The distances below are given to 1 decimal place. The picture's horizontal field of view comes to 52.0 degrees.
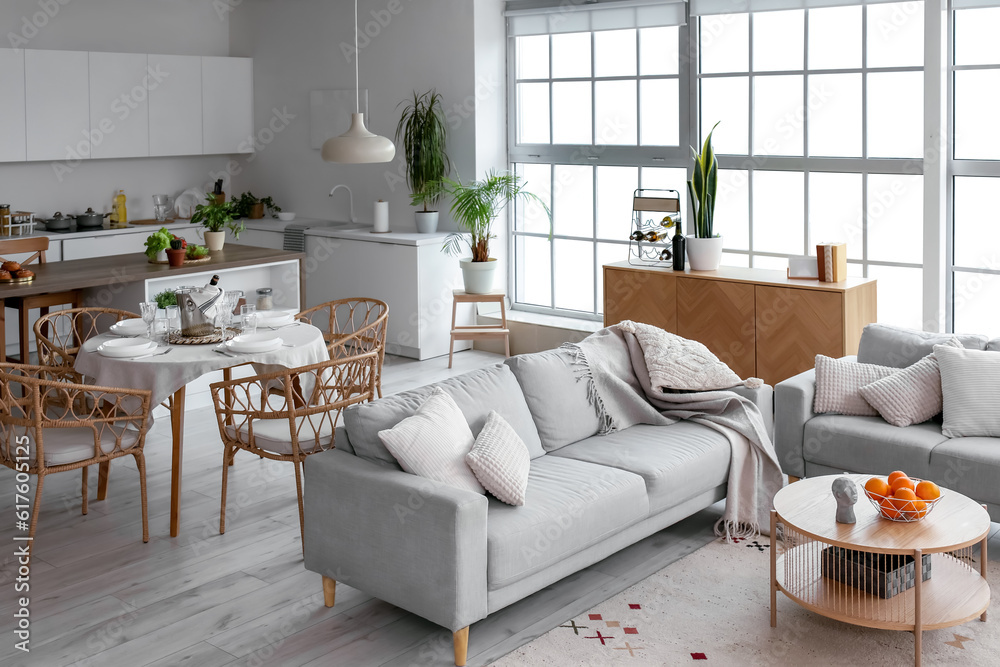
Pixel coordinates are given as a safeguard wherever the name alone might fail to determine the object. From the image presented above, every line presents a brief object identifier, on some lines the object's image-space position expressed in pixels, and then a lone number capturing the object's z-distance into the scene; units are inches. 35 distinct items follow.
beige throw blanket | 174.6
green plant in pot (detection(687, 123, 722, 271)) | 249.9
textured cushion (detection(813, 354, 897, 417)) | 181.3
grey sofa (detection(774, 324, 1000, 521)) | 161.5
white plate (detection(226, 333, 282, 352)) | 178.9
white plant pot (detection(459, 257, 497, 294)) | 293.9
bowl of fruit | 135.2
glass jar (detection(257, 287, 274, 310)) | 266.2
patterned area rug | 132.7
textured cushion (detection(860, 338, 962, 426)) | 175.3
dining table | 173.0
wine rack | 265.9
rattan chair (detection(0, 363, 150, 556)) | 162.9
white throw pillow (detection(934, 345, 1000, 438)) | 168.2
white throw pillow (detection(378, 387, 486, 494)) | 140.0
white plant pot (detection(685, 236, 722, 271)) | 253.3
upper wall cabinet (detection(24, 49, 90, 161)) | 309.4
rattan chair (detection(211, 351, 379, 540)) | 169.0
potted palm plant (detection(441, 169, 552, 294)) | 291.4
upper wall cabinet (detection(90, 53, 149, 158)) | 324.8
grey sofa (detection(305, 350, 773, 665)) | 131.5
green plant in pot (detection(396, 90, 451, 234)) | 303.6
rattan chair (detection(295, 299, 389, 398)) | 199.3
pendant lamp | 211.0
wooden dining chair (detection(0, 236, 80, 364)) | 250.4
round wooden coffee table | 129.1
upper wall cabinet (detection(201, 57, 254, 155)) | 354.9
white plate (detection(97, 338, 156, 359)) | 175.5
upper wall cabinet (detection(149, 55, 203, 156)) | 340.2
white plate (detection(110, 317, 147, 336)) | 192.9
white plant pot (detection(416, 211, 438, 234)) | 307.0
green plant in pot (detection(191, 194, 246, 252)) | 271.6
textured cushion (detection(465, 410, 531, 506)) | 141.5
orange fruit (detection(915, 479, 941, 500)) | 138.4
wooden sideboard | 229.1
